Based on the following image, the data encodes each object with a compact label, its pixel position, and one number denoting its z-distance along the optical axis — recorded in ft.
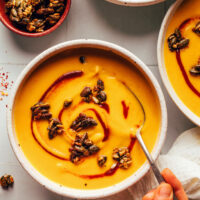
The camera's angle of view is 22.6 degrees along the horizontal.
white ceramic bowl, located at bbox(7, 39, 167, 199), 1.99
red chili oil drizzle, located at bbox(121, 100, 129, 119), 2.03
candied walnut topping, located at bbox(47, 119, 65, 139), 2.01
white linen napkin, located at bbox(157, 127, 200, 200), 2.08
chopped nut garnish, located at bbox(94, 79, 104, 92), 2.01
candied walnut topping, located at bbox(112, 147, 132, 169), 2.01
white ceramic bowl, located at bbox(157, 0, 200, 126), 2.08
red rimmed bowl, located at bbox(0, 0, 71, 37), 2.10
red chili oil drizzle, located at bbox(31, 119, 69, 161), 2.04
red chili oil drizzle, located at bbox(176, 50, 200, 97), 2.10
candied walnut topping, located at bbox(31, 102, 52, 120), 2.01
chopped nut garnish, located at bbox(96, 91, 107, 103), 2.01
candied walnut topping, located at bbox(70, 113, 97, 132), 2.01
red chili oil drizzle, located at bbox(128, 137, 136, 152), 2.03
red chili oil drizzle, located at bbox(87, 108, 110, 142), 2.03
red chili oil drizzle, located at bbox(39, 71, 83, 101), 2.03
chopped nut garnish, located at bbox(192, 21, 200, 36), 2.08
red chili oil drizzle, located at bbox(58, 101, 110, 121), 2.03
